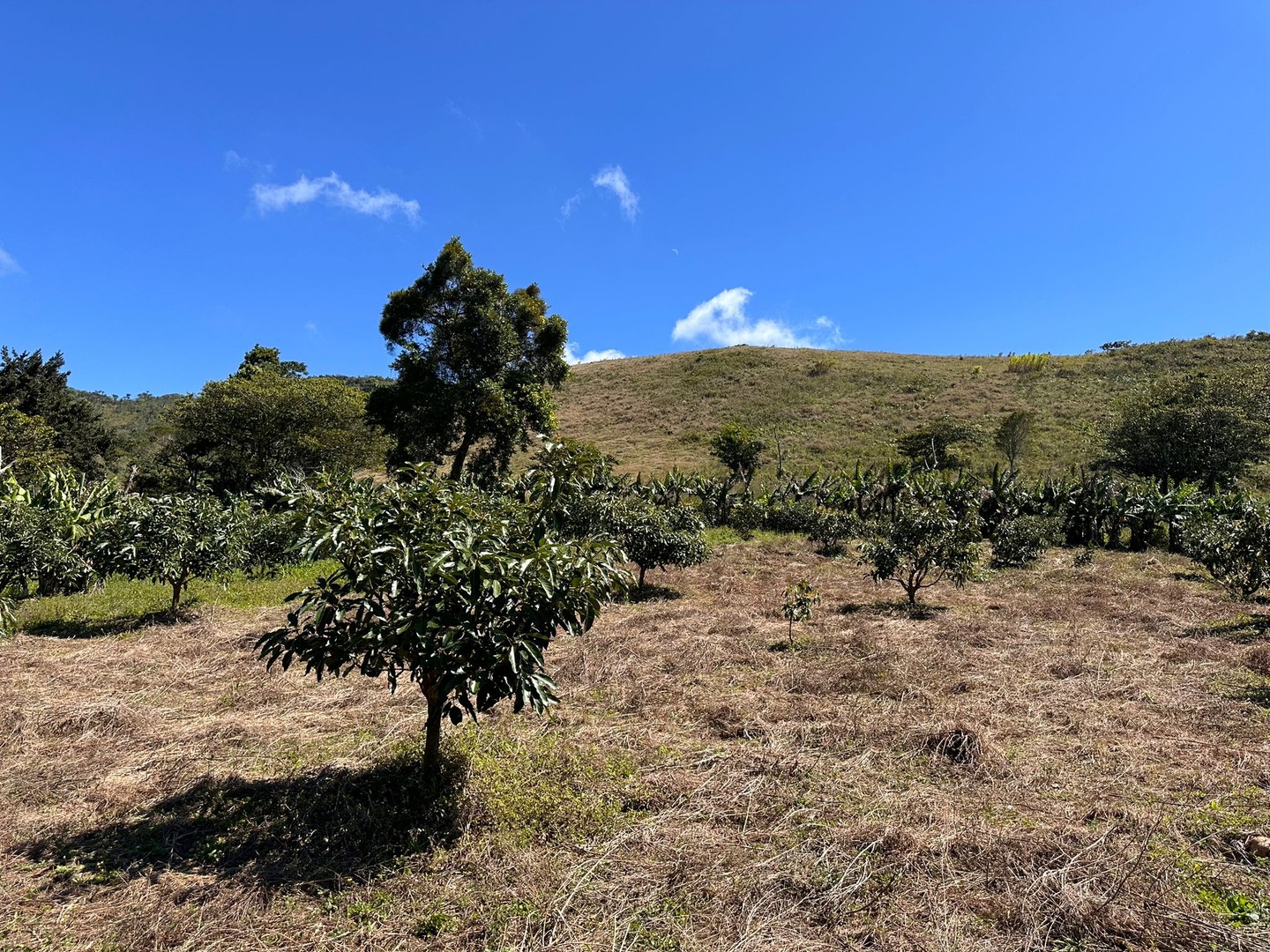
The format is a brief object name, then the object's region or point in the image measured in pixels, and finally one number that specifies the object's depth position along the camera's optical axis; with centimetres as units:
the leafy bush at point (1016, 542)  1855
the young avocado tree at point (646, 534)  1475
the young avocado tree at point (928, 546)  1305
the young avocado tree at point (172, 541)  1115
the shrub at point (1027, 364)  5372
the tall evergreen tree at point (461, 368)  2325
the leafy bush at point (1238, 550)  1226
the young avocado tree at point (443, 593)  439
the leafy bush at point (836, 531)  2202
